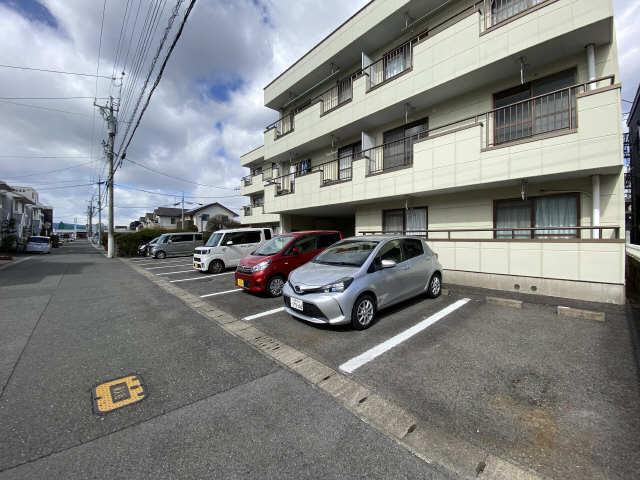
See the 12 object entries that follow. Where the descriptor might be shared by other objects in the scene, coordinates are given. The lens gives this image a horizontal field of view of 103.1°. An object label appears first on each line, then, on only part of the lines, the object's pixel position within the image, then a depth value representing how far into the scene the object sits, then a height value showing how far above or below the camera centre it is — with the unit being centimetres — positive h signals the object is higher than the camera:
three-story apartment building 512 +266
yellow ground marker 238 -154
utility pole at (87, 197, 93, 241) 5102 +442
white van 986 -29
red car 611 -49
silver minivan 1673 -24
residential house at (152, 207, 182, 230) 5012 +468
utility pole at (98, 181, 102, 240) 3582 +456
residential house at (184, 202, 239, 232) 4634 +512
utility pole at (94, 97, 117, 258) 1792 +671
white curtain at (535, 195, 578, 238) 589 +62
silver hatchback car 392 -68
